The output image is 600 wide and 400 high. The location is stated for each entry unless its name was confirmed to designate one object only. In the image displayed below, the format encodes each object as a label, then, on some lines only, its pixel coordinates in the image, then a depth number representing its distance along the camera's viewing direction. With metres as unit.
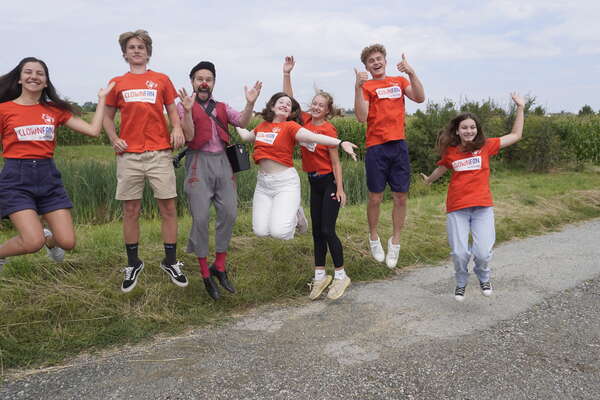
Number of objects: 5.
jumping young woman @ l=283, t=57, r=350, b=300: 4.81
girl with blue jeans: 4.57
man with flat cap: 4.51
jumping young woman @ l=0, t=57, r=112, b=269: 3.83
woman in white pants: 4.80
